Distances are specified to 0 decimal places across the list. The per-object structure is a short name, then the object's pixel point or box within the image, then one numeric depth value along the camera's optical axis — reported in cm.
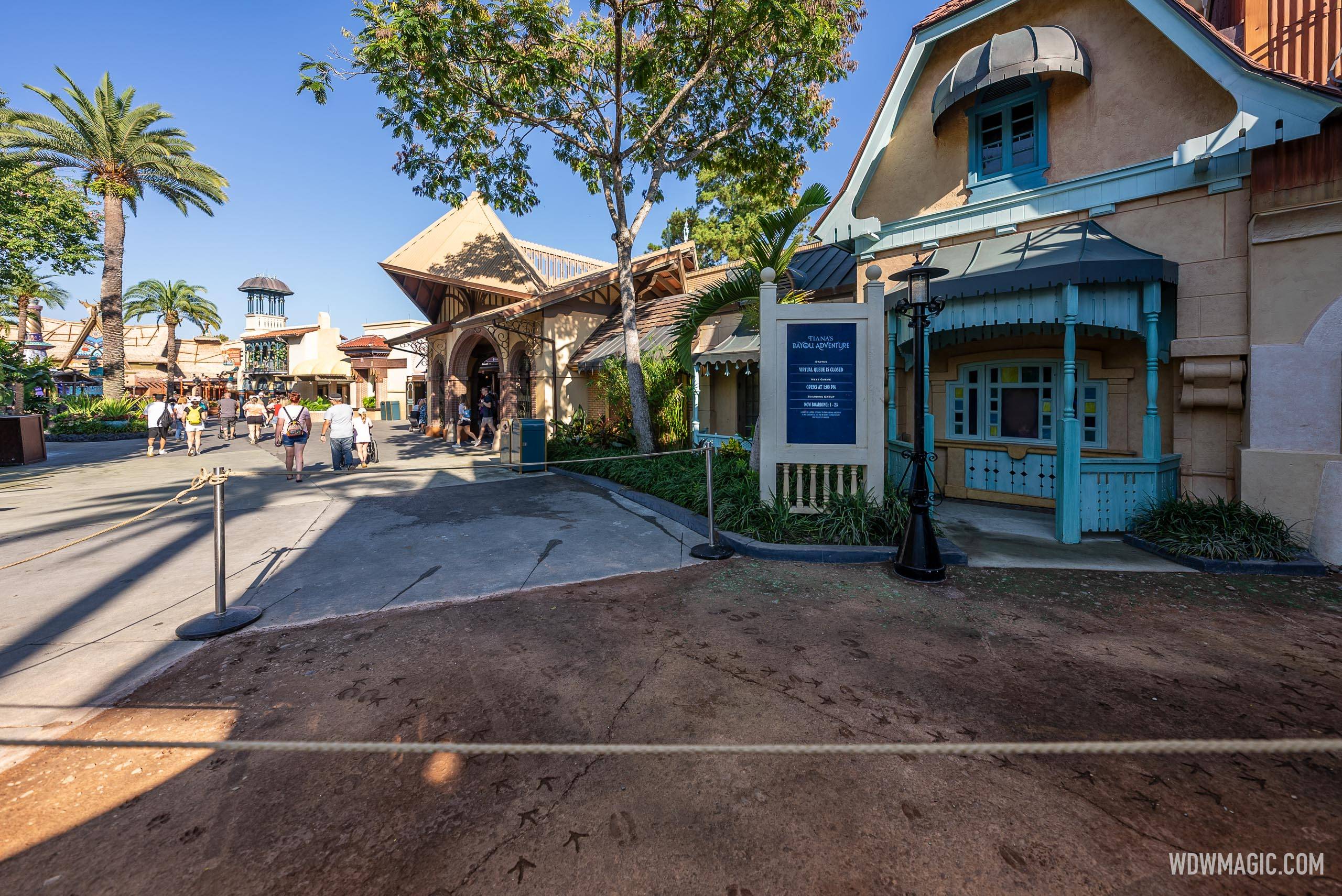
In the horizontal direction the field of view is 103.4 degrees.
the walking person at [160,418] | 1548
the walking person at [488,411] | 1683
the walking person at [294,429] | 1068
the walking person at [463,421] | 1825
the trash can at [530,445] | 1217
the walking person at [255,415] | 1816
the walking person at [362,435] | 1278
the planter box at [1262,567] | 538
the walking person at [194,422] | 1426
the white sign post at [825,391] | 650
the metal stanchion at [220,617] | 406
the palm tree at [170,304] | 3891
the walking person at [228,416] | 2088
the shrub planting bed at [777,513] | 629
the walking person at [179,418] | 2052
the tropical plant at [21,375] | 1415
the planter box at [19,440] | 1267
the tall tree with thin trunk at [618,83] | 934
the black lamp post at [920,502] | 529
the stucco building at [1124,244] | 587
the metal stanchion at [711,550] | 611
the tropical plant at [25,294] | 2376
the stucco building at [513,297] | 1503
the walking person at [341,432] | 1189
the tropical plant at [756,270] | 812
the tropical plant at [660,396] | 1230
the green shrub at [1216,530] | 564
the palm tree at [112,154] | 1983
